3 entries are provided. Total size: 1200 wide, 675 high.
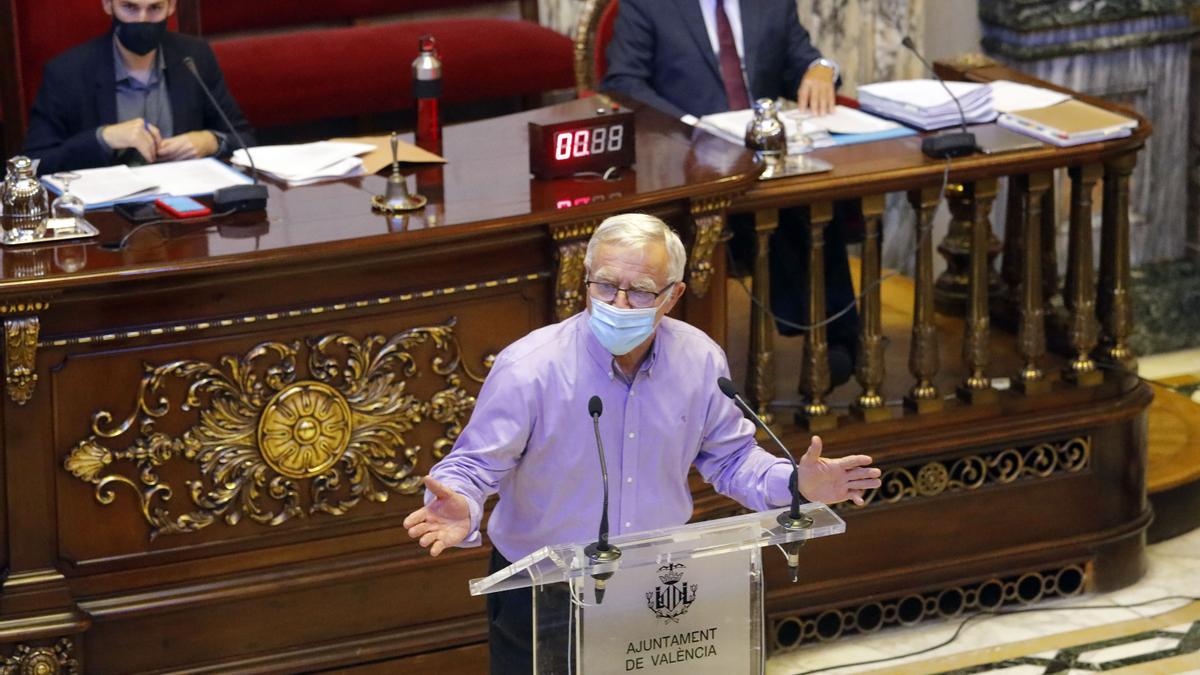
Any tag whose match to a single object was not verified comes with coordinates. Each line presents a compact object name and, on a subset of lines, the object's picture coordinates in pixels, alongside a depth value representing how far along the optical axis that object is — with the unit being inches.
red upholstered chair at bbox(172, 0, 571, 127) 435.2
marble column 458.3
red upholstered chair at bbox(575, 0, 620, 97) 417.1
